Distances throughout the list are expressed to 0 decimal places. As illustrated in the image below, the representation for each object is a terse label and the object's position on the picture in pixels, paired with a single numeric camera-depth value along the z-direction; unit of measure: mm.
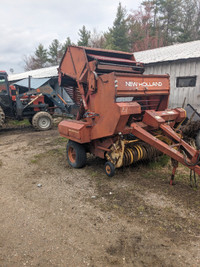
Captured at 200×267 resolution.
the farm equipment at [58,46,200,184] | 3328
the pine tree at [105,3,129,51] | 23078
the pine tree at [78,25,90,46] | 28989
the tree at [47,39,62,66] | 35719
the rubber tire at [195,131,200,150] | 5340
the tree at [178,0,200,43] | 22109
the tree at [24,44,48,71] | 36781
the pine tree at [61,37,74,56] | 33125
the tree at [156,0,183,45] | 24016
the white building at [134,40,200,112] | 7320
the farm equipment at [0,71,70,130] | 8672
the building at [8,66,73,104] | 10164
